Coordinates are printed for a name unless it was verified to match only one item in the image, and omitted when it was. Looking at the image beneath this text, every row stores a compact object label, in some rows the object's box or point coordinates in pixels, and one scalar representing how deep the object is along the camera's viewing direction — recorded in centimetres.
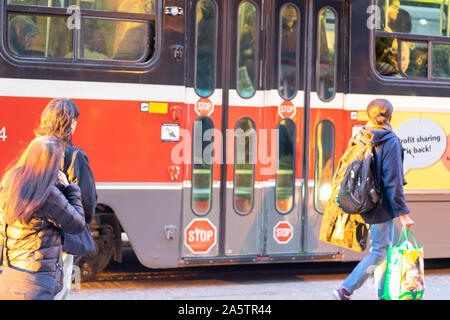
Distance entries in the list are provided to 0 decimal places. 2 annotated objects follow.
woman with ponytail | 1161
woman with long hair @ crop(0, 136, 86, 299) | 741
